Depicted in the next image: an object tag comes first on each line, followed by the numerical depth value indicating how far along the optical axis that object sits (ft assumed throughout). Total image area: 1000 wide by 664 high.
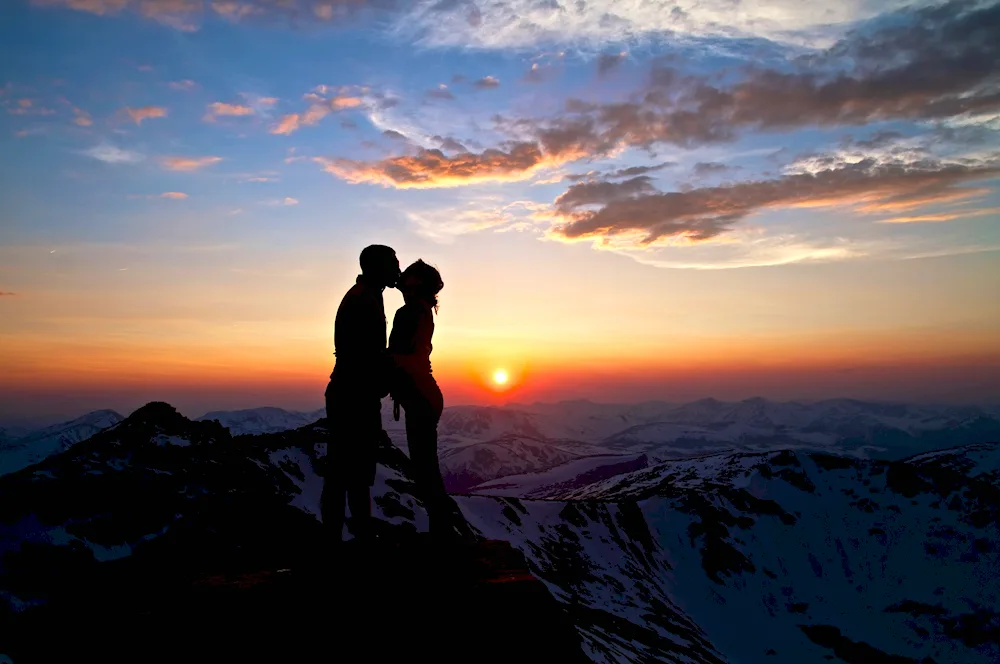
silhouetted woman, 28.35
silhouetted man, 26.43
